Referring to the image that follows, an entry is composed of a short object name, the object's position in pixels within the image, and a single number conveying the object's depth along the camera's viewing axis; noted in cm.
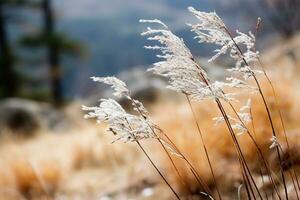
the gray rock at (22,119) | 1320
